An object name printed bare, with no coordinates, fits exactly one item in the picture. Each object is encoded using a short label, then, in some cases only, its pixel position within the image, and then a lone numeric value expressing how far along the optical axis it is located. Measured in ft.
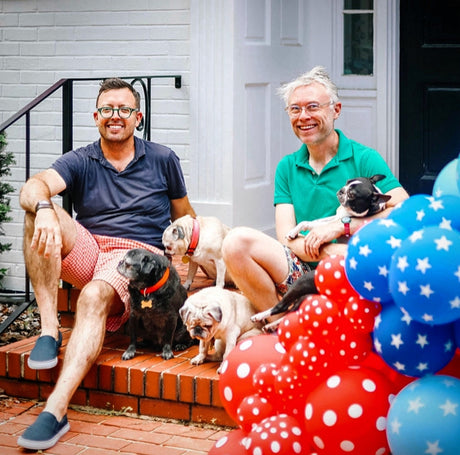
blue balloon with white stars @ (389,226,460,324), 6.50
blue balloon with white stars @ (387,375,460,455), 6.74
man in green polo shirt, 11.60
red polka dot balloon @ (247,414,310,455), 7.89
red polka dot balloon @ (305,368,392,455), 7.33
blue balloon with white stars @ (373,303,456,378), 6.86
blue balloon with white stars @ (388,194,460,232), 6.84
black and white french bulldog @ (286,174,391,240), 10.99
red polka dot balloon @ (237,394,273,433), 8.33
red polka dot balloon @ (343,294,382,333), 7.37
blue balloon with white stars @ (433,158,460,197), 7.20
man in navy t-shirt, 12.30
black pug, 12.04
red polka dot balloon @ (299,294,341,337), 7.59
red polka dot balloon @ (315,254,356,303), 7.66
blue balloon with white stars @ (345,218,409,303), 7.06
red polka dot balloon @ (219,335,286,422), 8.75
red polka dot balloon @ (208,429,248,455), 8.56
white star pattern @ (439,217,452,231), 6.80
